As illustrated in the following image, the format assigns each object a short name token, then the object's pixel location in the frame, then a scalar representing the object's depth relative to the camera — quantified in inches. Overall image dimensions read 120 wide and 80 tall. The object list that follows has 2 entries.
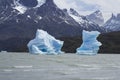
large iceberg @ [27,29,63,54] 4968.0
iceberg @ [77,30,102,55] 5147.6
